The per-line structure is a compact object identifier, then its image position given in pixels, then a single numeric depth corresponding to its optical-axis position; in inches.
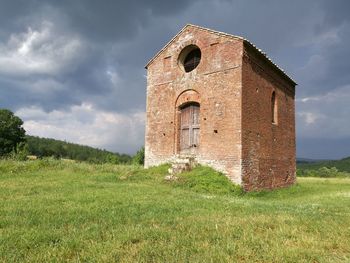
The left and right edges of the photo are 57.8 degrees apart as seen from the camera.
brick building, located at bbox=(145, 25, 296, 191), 566.3
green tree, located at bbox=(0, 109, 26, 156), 1895.9
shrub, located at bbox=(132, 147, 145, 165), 1273.1
